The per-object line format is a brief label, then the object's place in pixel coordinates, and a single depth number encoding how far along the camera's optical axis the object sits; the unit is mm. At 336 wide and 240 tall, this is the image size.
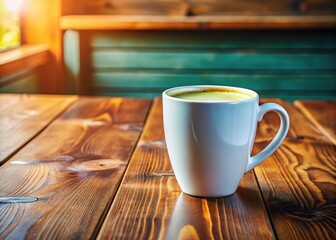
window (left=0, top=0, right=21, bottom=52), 2394
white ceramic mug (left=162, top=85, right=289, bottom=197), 619
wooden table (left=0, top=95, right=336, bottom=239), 560
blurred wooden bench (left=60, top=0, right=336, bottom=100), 2598
